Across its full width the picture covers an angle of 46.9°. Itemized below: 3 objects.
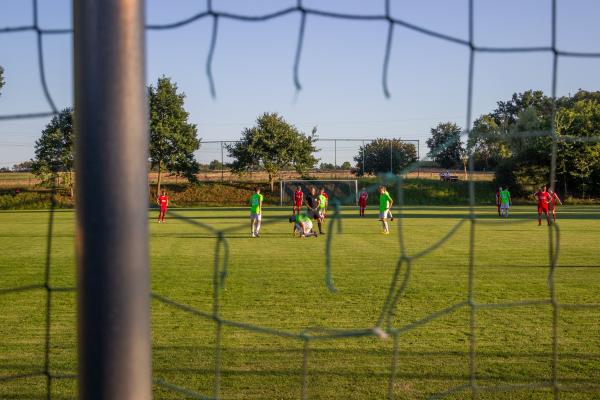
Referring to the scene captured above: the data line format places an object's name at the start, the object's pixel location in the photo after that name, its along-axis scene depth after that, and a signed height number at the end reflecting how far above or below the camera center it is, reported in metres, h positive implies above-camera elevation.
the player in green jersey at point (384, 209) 17.78 -0.85
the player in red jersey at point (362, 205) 24.70 -1.07
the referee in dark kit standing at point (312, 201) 15.99 -0.63
